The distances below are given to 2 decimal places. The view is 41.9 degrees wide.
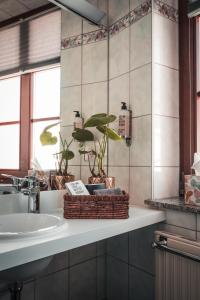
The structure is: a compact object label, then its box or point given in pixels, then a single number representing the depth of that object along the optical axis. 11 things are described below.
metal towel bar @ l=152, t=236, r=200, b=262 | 1.17
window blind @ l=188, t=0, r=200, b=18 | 1.39
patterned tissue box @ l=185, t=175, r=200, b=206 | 1.28
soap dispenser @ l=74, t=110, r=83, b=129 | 1.62
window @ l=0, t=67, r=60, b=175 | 1.35
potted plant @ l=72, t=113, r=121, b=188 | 1.49
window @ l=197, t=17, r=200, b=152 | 1.51
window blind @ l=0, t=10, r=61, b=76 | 1.35
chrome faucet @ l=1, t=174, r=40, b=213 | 1.29
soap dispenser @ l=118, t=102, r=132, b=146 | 1.53
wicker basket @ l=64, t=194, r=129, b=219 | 1.21
